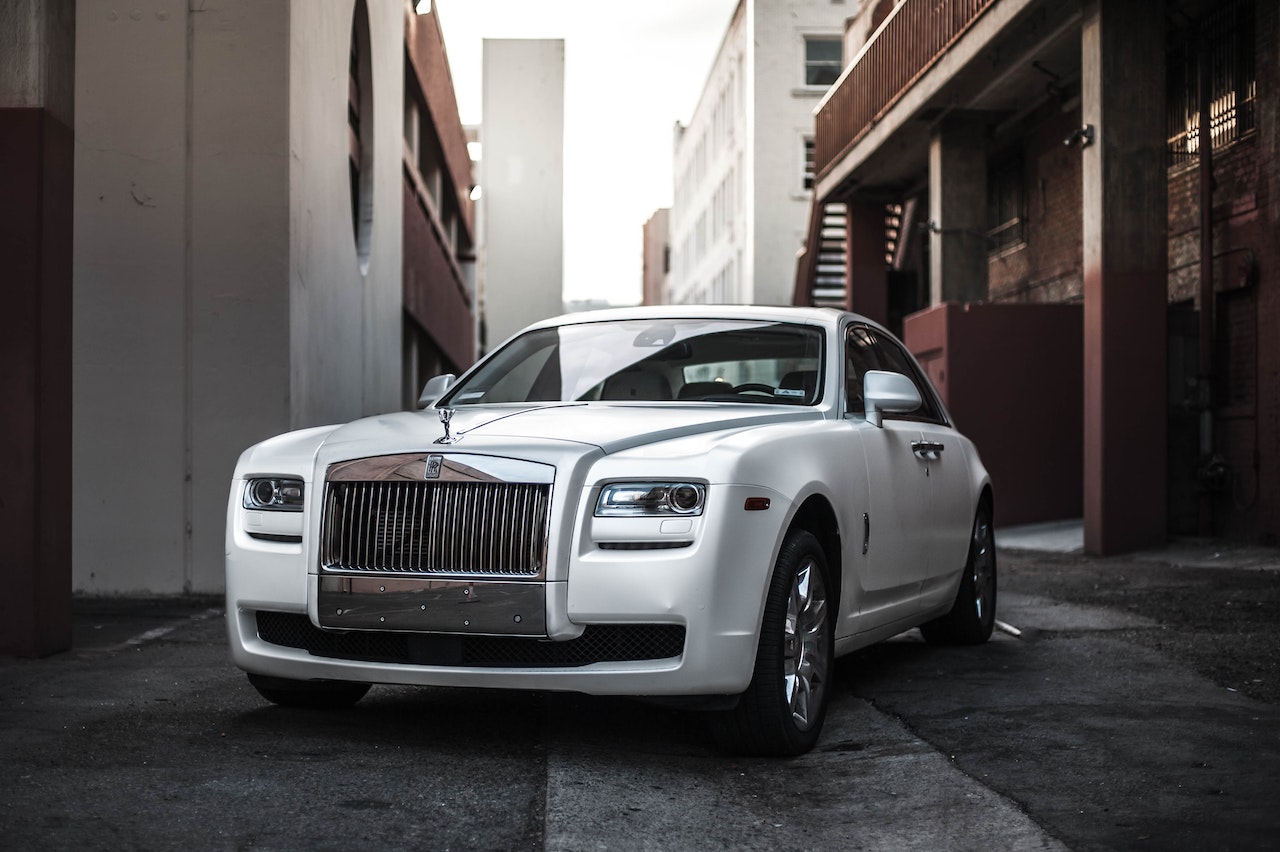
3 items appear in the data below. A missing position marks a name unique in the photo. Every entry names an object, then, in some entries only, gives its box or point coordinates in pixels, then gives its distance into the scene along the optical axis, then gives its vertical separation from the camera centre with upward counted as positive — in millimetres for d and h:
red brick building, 13719 +1961
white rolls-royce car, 4602 -368
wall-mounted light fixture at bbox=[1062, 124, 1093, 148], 13844 +2762
